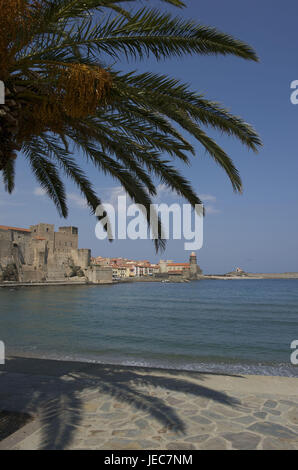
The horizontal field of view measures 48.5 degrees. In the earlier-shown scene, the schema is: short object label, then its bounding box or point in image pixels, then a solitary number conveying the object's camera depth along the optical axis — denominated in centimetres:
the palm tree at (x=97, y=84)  339
